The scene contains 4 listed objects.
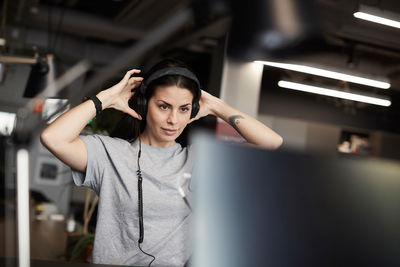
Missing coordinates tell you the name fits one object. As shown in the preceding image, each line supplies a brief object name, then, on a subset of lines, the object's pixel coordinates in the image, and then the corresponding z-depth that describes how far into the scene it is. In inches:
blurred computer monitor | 29.8
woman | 53.8
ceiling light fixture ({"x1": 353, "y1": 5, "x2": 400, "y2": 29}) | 72.5
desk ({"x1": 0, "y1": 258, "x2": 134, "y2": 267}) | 42.8
